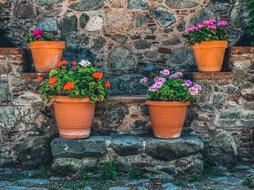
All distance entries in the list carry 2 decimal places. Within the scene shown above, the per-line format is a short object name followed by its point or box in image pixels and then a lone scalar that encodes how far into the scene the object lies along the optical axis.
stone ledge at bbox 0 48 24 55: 4.08
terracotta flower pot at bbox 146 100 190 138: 3.87
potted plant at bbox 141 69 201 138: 3.87
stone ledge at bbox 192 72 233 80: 4.12
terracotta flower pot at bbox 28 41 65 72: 4.16
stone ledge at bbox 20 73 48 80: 4.11
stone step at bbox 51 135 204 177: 3.79
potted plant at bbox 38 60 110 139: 3.79
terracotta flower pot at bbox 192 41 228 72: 4.16
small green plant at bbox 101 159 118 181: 3.73
